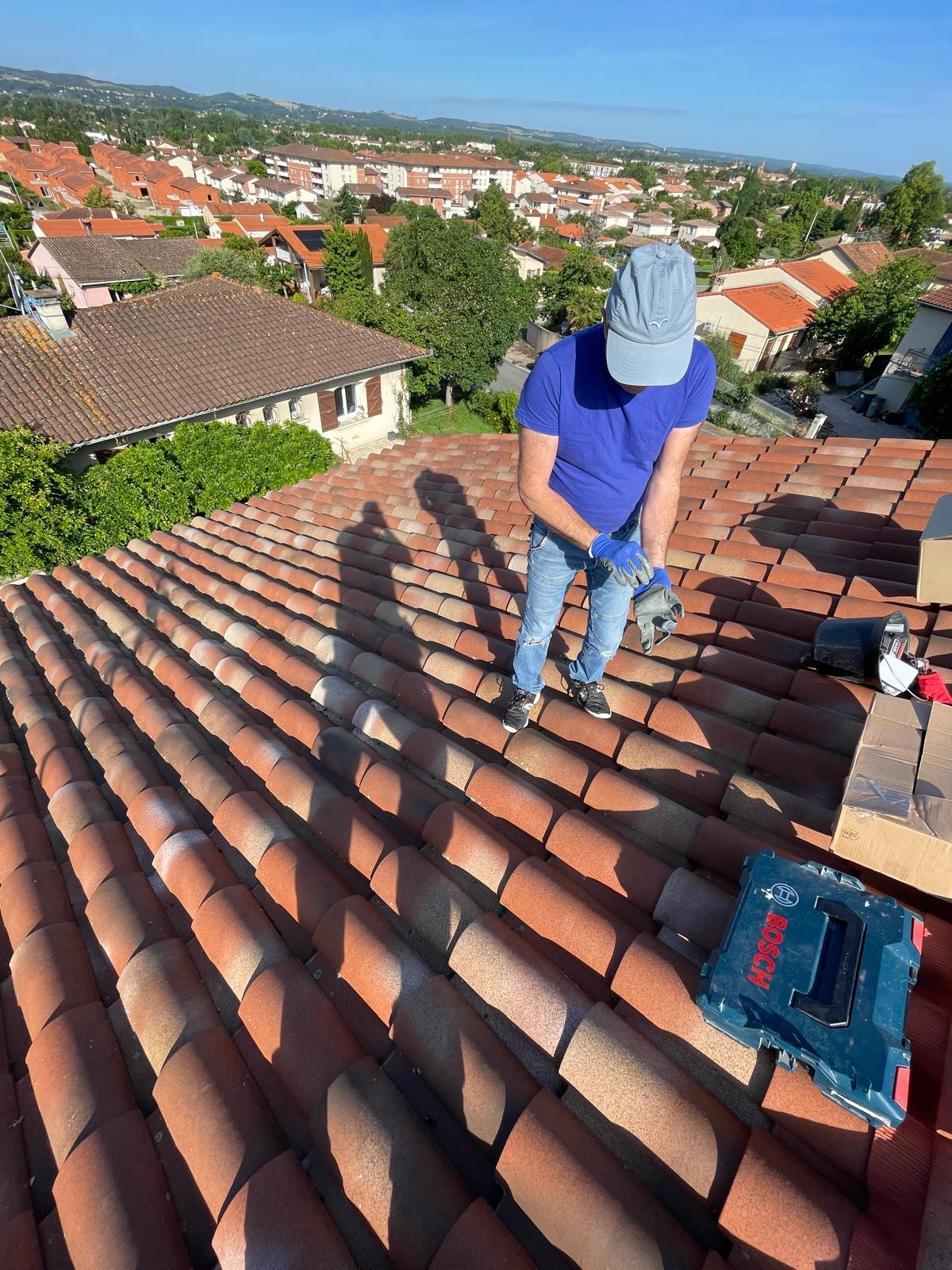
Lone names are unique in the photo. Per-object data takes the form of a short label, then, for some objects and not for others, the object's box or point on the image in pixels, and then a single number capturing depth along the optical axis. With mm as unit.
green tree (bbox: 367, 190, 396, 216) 72500
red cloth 2230
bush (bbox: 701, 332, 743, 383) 27062
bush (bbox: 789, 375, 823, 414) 25641
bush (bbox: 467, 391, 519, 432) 24766
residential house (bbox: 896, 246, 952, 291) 36231
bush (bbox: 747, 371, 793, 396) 28670
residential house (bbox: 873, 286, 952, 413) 23750
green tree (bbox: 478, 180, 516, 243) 59281
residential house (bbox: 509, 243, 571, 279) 51403
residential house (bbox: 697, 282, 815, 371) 31281
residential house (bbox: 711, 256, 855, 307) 34969
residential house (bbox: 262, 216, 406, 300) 41469
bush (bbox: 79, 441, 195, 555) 10820
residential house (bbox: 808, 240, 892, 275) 38750
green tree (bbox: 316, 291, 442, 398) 23484
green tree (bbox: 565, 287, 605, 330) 36906
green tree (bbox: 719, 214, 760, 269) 56125
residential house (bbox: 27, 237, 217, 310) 33750
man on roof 1892
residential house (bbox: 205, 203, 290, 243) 51938
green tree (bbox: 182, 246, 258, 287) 33719
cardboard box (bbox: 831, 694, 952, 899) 1560
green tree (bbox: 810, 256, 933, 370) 28656
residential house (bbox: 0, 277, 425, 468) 11734
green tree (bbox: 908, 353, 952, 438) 18297
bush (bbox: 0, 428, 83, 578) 9414
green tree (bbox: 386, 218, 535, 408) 24766
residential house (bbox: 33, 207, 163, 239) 44438
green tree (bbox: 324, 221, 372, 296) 34594
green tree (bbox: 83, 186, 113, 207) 61938
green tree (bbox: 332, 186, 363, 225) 60219
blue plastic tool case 1288
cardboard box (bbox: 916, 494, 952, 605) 2895
